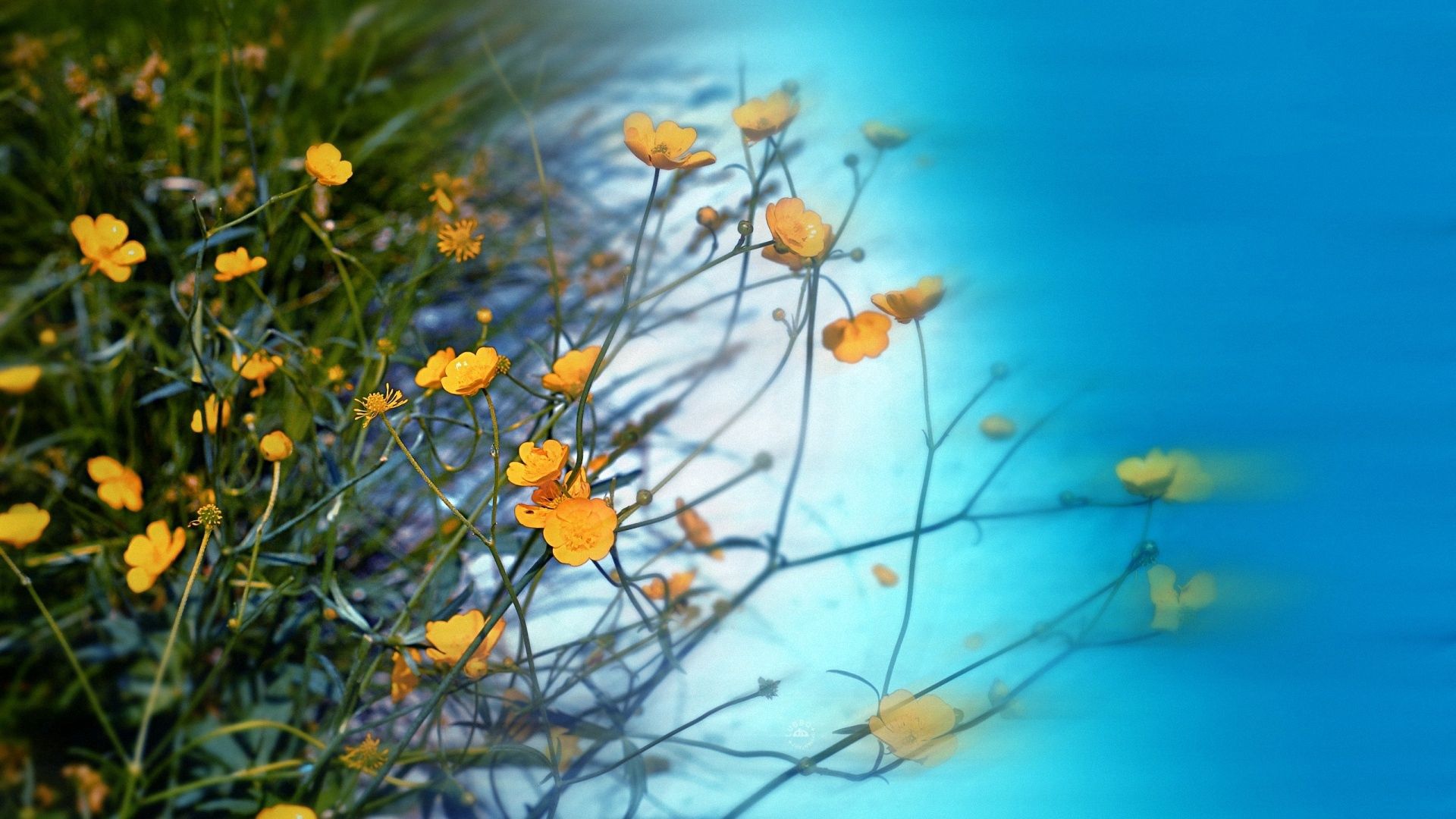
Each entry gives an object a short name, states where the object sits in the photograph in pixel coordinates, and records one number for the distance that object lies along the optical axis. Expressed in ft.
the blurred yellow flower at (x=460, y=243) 4.03
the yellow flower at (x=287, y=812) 3.90
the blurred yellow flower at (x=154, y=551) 3.98
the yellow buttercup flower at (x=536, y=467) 3.77
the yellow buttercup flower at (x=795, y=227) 3.81
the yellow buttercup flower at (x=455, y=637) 3.86
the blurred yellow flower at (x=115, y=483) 4.07
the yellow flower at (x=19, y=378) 4.09
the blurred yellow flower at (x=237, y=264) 3.99
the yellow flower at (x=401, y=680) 3.94
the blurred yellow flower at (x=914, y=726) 3.84
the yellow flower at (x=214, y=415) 3.97
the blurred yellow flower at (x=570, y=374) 3.91
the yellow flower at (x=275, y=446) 3.90
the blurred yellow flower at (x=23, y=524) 3.93
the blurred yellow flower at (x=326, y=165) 3.88
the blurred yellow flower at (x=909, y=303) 3.89
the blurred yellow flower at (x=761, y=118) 3.94
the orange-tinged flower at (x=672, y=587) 4.04
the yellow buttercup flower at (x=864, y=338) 3.98
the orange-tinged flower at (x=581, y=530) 3.75
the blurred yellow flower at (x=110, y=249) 4.00
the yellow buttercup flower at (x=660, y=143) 3.85
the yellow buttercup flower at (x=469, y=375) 3.77
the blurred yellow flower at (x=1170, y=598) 3.94
